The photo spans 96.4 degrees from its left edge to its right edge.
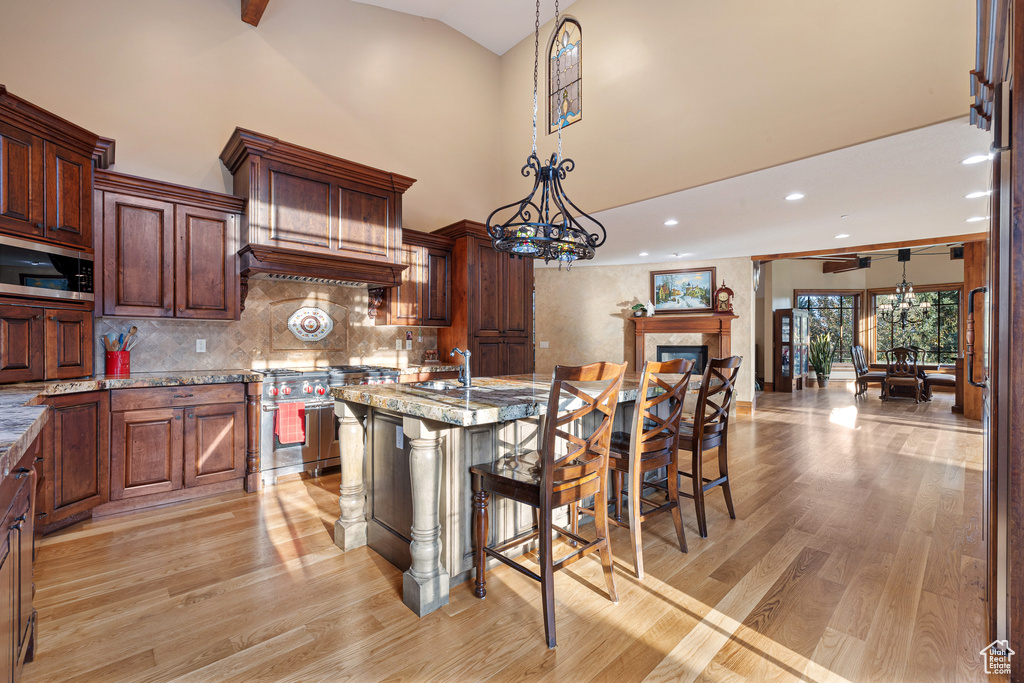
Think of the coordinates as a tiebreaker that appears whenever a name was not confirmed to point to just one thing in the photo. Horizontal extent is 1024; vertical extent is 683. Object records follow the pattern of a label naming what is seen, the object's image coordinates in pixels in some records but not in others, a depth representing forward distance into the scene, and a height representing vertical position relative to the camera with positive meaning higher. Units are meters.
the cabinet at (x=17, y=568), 1.10 -0.63
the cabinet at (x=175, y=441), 2.97 -0.71
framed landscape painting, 7.32 +0.81
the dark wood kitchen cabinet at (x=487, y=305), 5.01 +0.39
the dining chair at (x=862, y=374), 8.97 -0.67
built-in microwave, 2.48 +0.39
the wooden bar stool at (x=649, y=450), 2.19 -0.58
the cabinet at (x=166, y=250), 3.19 +0.65
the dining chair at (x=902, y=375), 8.31 -0.66
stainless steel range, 3.60 -0.65
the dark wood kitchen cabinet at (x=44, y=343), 2.48 -0.03
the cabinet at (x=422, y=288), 4.73 +0.55
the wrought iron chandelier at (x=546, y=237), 2.50 +0.57
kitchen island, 1.92 -0.61
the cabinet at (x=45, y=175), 2.45 +0.95
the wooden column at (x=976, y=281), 6.11 +0.81
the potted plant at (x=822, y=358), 10.48 -0.42
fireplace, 7.27 -0.23
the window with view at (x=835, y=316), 11.04 +0.58
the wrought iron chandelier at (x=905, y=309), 10.40 +0.73
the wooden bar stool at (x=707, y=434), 2.63 -0.58
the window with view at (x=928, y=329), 10.12 +0.26
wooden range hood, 3.57 +1.08
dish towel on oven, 3.63 -0.68
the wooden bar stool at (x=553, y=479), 1.73 -0.58
